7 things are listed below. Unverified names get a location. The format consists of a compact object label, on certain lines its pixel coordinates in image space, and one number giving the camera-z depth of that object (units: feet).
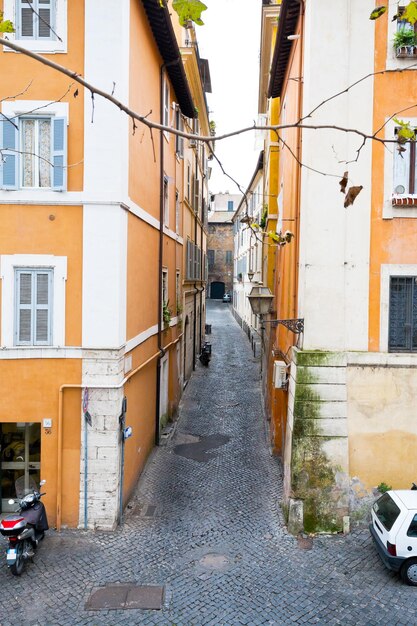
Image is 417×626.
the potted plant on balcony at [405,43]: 31.55
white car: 26.81
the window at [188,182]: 71.67
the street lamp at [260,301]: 44.39
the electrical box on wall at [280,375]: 37.99
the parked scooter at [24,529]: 26.99
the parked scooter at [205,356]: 88.67
